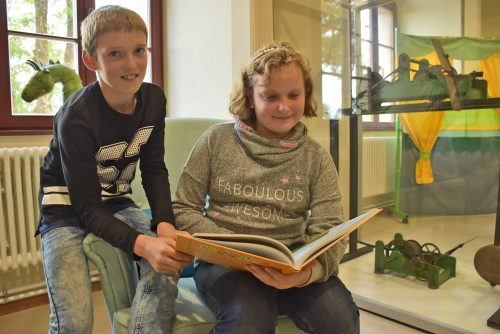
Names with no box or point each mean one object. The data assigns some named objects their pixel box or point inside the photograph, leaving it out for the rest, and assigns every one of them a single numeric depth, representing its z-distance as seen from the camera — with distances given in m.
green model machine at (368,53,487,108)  1.61
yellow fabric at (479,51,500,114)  1.58
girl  0.97
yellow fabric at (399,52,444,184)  2.12
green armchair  0.85
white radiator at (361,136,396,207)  2.34
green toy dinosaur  1.49
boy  0.84
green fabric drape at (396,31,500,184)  1.61
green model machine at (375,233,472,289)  1.78
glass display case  1.63
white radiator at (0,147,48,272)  1.64
